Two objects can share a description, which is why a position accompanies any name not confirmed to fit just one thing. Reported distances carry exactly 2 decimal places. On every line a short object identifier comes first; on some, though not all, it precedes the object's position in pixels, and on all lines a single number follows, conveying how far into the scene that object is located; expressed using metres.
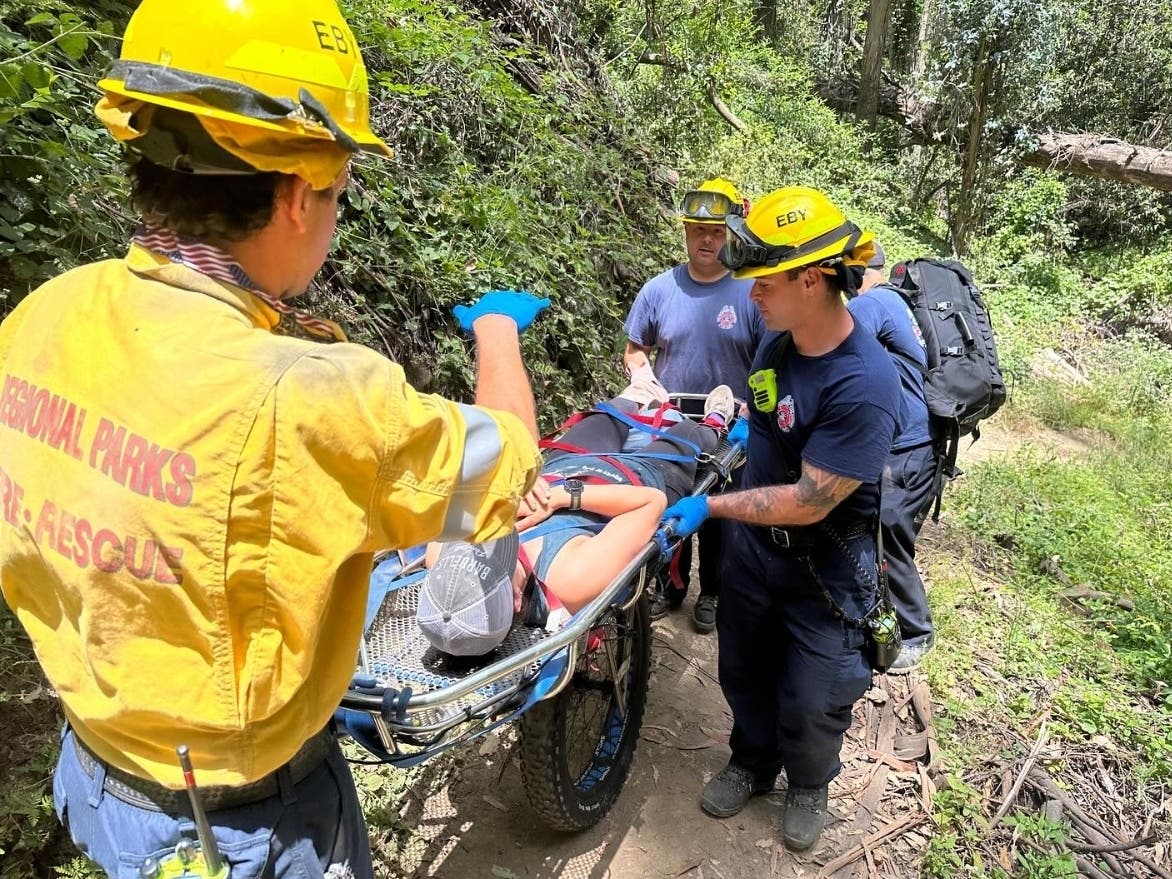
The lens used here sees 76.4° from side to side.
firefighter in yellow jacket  0.98
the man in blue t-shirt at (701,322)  4.03
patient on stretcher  1.97
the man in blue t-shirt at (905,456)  3.78
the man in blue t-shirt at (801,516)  2.46
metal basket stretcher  1.82
